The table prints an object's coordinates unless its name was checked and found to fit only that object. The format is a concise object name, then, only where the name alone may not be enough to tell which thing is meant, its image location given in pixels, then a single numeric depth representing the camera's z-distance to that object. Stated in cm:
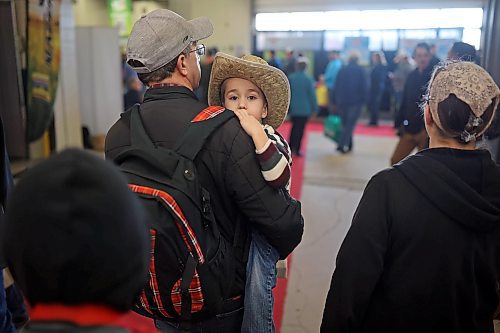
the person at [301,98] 738
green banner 1102
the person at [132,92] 812
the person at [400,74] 955
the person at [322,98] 1167
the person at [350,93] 777
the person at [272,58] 975
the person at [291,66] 761
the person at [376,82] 1057
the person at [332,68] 1069
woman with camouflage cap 129
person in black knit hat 65
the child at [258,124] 133
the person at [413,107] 455
